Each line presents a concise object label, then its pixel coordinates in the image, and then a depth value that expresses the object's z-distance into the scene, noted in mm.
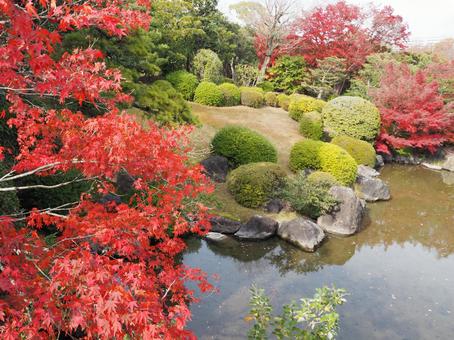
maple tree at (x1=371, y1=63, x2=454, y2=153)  16812
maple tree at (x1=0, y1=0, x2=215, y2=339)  2781
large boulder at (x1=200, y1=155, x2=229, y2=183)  11742
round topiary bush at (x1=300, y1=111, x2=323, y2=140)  17297
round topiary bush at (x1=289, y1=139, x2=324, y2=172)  13053
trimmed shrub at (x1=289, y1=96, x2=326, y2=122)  19531
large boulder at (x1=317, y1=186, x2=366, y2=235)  10117
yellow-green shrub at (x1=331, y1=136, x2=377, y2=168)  15352
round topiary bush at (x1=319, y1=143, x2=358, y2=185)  12578
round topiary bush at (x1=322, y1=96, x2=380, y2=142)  16750
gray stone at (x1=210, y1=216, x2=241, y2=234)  9422
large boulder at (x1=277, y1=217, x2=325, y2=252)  9125
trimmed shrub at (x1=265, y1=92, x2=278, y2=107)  23078
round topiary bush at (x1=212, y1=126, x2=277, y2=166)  12245
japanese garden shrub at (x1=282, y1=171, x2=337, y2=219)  10109
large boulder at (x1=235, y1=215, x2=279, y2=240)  9328
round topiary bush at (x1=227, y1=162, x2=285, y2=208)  10477
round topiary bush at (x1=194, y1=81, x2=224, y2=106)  20391
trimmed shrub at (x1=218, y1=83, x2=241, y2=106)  21016
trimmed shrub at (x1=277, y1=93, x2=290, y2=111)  22266
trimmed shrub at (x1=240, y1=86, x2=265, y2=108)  21766
